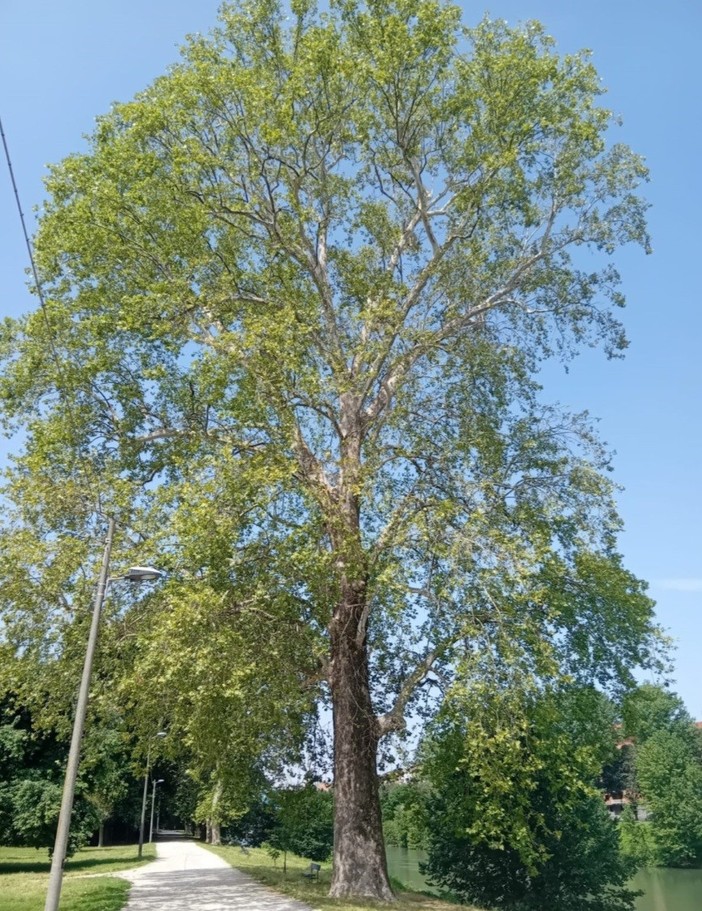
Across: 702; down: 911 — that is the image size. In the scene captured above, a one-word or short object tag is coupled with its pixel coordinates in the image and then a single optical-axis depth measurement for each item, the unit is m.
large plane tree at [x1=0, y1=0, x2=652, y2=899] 15.23
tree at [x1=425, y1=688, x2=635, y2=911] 13.82
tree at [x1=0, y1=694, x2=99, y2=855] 25.88
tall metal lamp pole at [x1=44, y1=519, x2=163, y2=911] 10.80
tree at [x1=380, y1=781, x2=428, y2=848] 19.47
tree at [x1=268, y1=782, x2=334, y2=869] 19.55
